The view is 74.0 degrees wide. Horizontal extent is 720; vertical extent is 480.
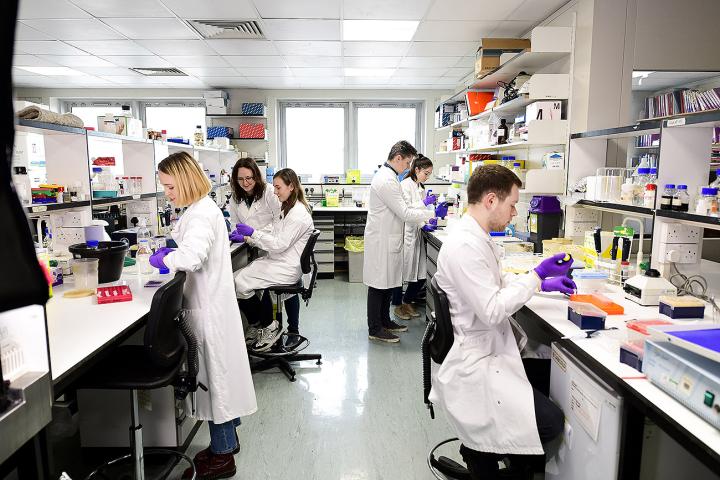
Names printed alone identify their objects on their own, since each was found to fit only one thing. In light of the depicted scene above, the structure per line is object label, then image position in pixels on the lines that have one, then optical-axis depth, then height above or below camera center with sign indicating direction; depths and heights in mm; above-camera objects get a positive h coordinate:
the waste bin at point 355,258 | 5814 -939
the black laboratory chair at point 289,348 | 3217 -1196
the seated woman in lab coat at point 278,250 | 3193 -470
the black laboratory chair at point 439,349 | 1802 -666
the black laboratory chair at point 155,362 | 1752 -720
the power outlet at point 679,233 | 2076 -224
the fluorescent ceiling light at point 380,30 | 4078 +1345
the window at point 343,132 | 7648 +779
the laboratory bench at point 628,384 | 1072 -551
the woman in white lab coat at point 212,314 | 2074 -580
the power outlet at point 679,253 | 2088 -311
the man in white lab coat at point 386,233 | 3768 -425
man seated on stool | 1616 -609
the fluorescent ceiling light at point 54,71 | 5840 +1363
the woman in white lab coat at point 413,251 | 4391 -645
